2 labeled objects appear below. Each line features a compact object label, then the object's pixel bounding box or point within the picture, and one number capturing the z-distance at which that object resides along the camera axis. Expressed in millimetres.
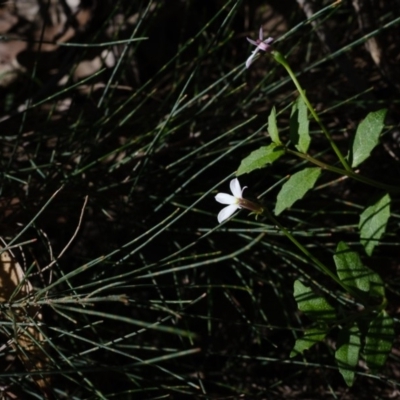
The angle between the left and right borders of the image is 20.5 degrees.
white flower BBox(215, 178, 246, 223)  381
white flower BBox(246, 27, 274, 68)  391
